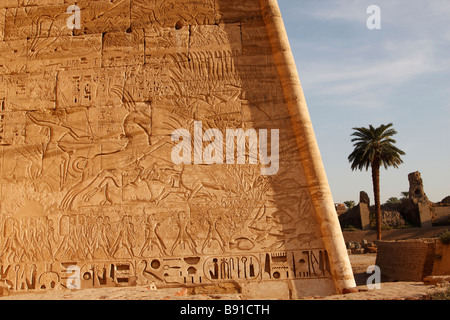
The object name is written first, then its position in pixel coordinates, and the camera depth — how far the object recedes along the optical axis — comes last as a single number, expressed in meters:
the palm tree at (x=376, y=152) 20.98
